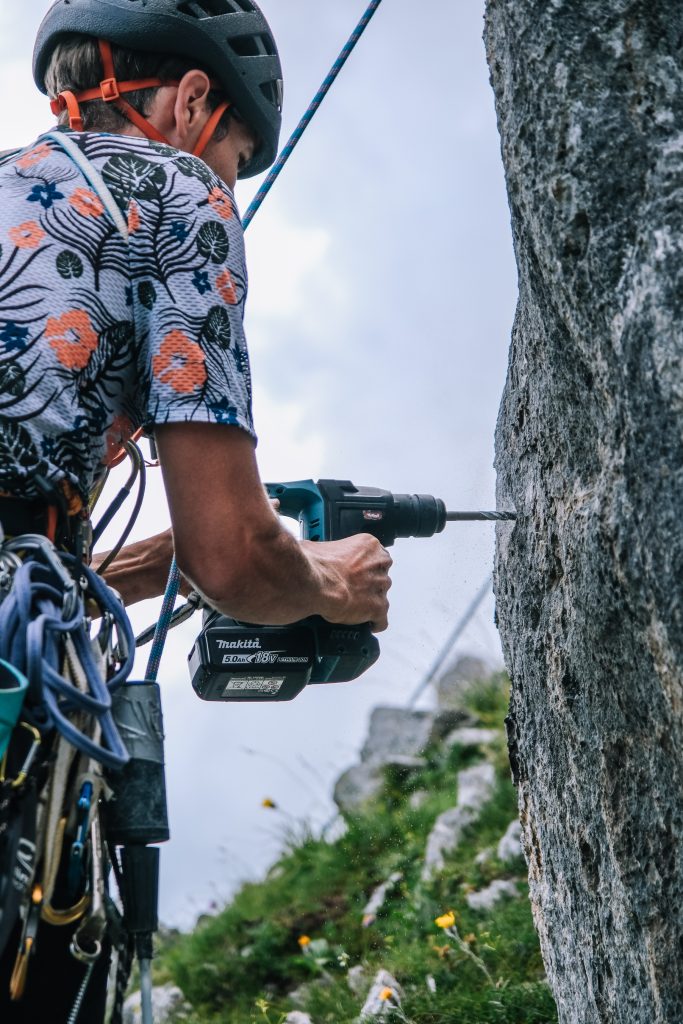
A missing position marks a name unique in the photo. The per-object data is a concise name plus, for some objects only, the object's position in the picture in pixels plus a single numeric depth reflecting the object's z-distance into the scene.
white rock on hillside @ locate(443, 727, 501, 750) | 7.89
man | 2.01
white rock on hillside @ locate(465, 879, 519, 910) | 5.51
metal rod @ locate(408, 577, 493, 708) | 9.52
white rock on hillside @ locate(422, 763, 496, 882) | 6.48
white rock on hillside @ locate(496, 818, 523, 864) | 5.95
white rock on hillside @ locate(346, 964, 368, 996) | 5.28
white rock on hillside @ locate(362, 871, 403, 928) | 6.17
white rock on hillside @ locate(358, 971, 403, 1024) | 4.28
